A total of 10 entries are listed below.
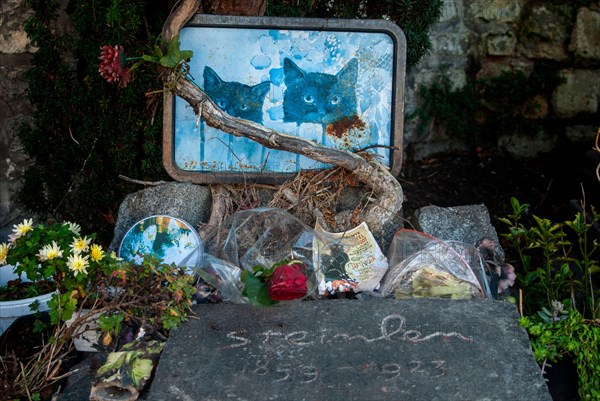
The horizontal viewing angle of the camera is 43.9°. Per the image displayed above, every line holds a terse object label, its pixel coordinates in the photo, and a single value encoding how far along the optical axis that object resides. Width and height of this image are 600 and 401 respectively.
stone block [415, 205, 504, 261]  3.15
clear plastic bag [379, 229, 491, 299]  2.74
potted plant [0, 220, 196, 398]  2.44
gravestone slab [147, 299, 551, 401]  2.19
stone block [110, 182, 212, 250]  3.15
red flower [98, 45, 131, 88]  2.89
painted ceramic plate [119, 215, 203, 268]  3.00
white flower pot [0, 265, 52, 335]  2.87
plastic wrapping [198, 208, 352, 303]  2.75
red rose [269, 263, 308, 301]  2.38
